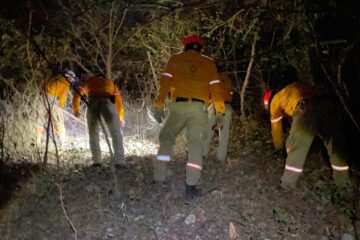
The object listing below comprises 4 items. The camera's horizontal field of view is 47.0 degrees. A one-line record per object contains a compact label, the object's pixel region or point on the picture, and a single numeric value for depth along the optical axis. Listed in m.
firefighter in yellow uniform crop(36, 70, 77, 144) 7.53
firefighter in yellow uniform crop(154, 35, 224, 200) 5.79
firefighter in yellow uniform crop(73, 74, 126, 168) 6.93
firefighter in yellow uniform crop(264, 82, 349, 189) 5.74
